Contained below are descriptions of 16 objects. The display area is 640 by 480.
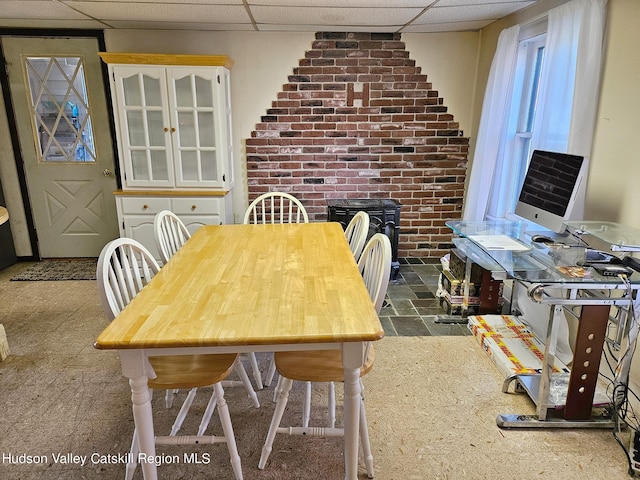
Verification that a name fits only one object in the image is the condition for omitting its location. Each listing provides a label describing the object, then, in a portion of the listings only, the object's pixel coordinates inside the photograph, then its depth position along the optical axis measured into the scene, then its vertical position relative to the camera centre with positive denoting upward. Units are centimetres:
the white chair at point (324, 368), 154 -83
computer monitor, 203 -26
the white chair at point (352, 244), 183 -58
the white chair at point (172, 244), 201 -56
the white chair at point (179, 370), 151 -85
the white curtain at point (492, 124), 304 +9
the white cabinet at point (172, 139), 338 -4
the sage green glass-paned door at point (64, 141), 366 -6
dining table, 125 -57
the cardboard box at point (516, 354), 226 -119
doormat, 367 -120
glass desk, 171 -65
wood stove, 351 -65
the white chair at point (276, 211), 396 -70
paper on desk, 203 -51
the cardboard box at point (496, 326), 261 -117
